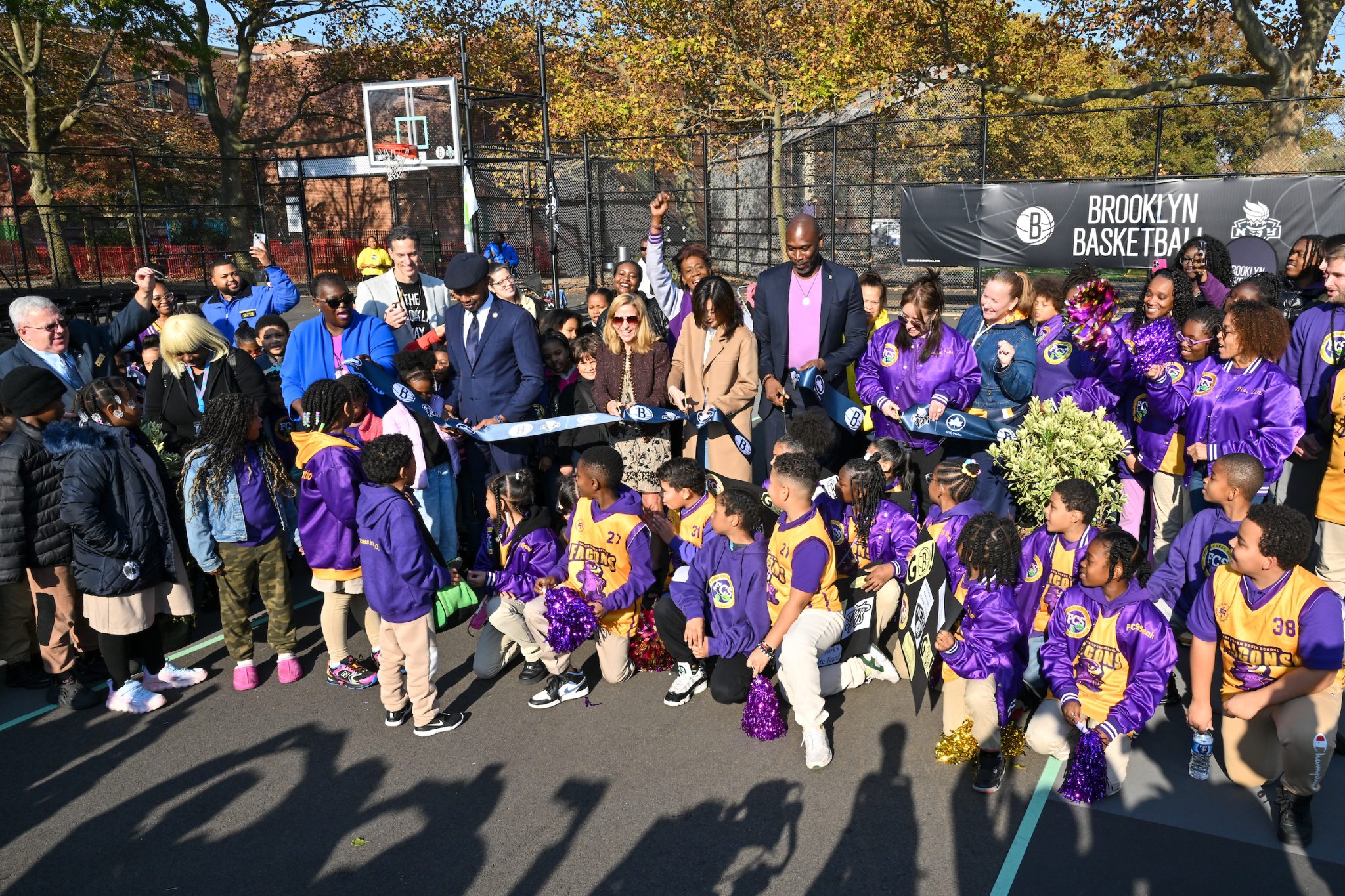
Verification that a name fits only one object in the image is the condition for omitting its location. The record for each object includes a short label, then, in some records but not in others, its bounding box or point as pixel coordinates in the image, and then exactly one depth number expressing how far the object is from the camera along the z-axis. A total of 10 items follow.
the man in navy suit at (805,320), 6.04
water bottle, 3.93
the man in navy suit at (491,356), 5.90
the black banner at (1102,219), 12.36
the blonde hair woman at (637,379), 6.06
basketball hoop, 16.56
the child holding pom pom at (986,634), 4.17
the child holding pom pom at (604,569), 4.95
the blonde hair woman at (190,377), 5.71
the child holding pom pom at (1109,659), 3.97
